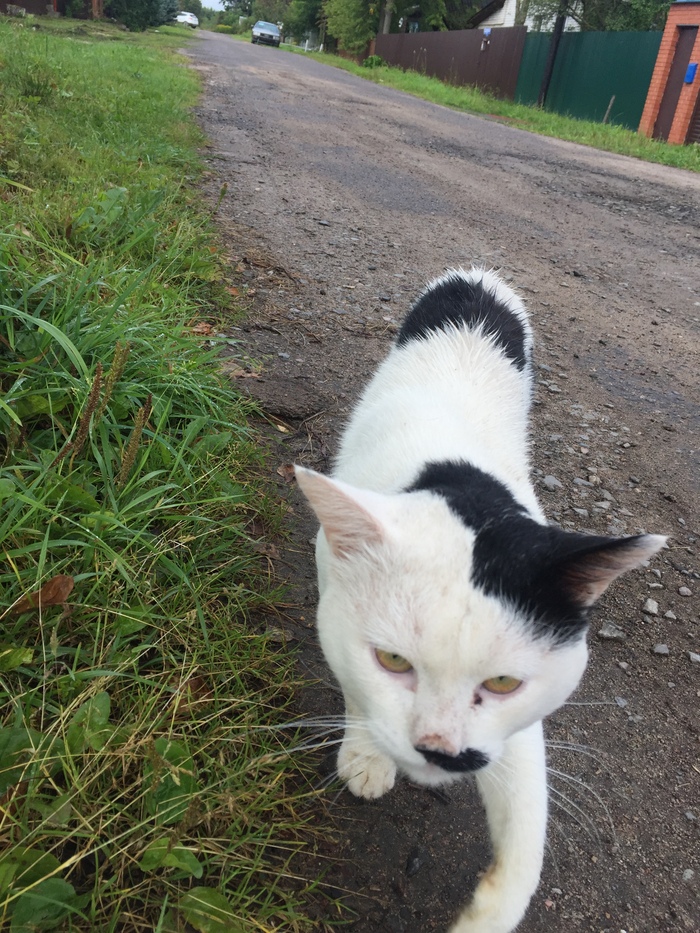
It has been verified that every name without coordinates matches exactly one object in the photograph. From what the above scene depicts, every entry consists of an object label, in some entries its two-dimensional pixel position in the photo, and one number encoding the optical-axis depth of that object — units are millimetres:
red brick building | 14680
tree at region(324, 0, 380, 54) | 34469
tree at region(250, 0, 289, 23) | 67625
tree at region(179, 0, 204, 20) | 72662
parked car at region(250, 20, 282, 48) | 42250
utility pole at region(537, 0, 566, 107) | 19219
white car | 46406
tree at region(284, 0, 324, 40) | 49625
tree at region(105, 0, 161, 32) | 27531
